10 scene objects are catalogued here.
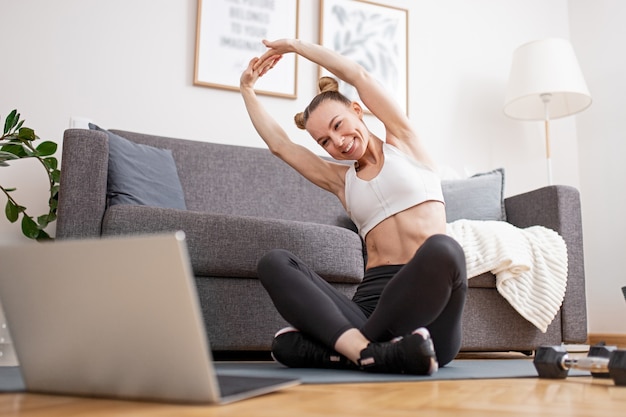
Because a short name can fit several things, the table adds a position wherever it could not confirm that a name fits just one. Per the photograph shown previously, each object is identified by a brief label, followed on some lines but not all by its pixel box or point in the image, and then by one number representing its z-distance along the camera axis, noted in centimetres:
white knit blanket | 226
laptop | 77
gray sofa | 194
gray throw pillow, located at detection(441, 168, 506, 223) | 279
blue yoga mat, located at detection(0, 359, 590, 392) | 118
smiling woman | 133
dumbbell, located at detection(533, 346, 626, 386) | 117
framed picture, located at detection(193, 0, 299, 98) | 308
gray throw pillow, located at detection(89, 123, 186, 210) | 219
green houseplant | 232
